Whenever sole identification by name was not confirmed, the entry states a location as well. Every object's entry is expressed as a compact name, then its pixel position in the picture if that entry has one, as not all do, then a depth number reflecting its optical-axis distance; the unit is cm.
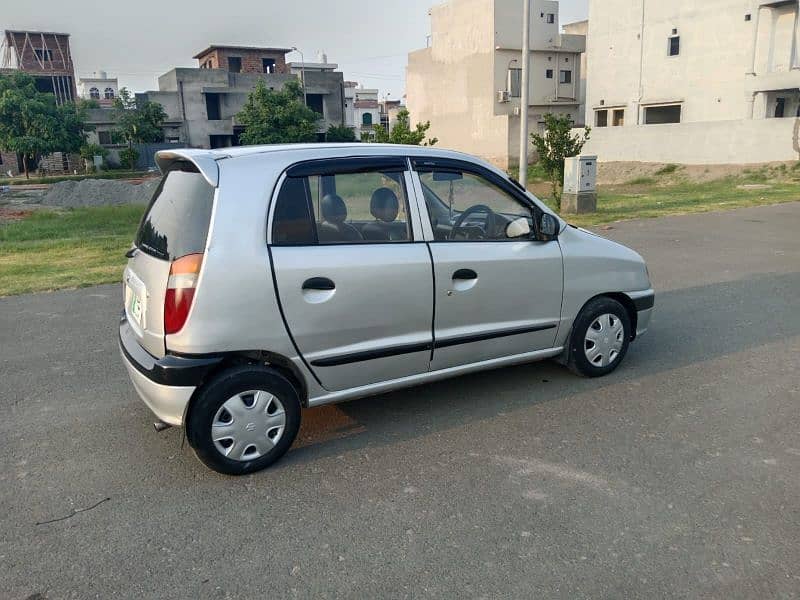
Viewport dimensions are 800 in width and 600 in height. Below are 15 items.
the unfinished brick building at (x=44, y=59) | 6091
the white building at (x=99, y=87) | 8281
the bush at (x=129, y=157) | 4819
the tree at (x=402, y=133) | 1983
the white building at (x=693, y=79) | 2991
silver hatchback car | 354
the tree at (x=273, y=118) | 4219
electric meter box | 1592
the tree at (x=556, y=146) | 1817
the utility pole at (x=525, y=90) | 1579
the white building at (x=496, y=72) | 4416
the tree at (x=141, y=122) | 4959
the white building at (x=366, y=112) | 8888
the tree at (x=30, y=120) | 4388
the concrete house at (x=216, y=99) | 5200
